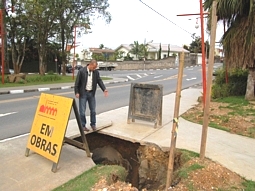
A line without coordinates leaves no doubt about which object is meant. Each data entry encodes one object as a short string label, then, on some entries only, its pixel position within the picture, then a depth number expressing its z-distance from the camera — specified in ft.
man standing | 17.99
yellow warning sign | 12.93
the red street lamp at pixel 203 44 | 20.10
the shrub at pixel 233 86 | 35.53
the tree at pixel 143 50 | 190.02
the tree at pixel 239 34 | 28.63
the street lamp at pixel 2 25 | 48.01
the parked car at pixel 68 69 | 120.57
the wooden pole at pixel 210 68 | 12.35
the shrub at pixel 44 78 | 59.42
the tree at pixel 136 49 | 193.97
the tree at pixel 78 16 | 75.25
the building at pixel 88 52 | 229.37
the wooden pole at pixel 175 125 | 11.04
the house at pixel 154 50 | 223.51
